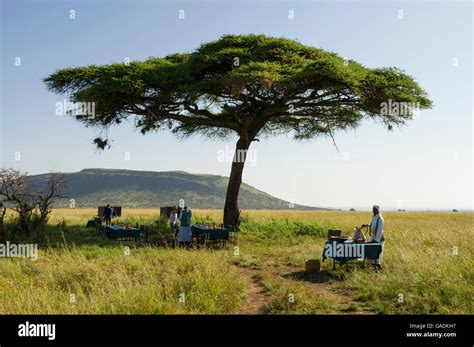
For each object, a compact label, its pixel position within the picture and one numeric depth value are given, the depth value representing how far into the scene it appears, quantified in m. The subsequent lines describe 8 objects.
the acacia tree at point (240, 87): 21.73
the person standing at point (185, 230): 18.16
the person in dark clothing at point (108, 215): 25.60
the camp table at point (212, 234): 18.56
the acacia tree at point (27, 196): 19.45
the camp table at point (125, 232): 18.84
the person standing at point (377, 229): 13.16
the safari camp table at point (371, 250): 13.02
